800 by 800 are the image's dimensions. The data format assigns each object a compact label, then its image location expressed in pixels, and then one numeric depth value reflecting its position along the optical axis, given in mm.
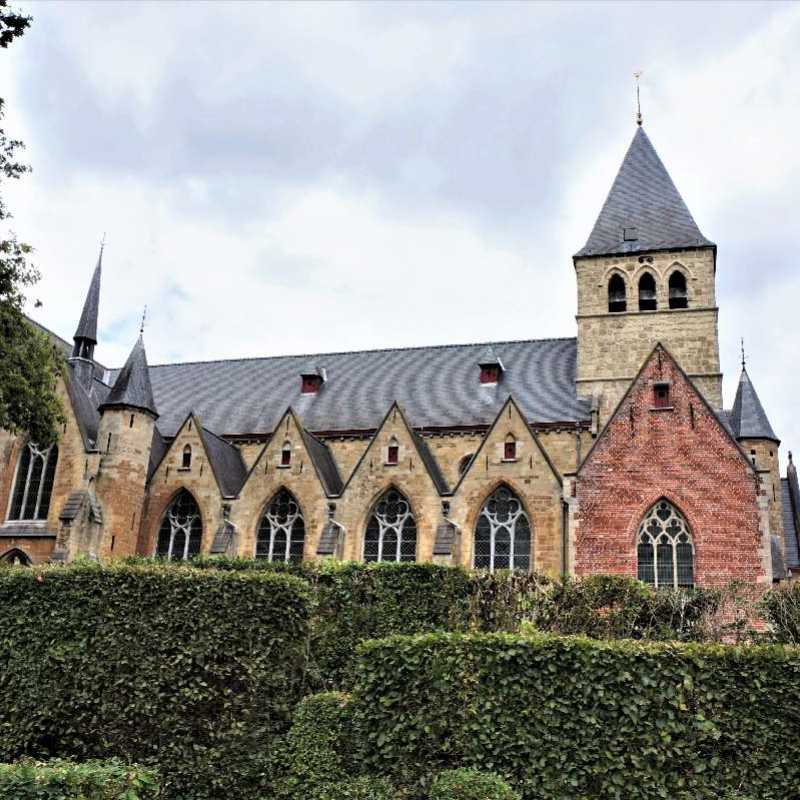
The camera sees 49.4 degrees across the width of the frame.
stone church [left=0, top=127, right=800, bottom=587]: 25266
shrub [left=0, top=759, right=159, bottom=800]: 9953
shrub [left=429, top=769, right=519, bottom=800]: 10906
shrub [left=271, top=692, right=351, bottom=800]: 12516
